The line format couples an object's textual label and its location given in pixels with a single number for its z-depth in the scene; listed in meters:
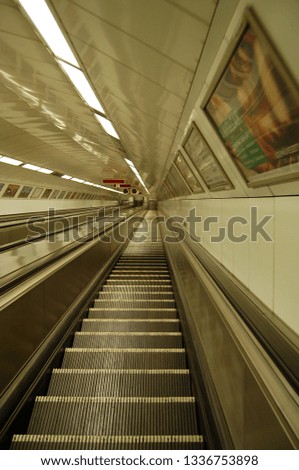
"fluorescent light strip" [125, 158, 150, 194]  11.46
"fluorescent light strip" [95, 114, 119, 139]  5.84
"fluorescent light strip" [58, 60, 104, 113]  3.85
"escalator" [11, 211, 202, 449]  1.96
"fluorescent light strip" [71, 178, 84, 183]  16.99
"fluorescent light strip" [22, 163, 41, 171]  11.10
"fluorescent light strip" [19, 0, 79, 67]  2.62
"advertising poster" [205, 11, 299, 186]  1.74
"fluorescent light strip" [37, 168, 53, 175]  12.53
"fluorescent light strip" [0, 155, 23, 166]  9.41
